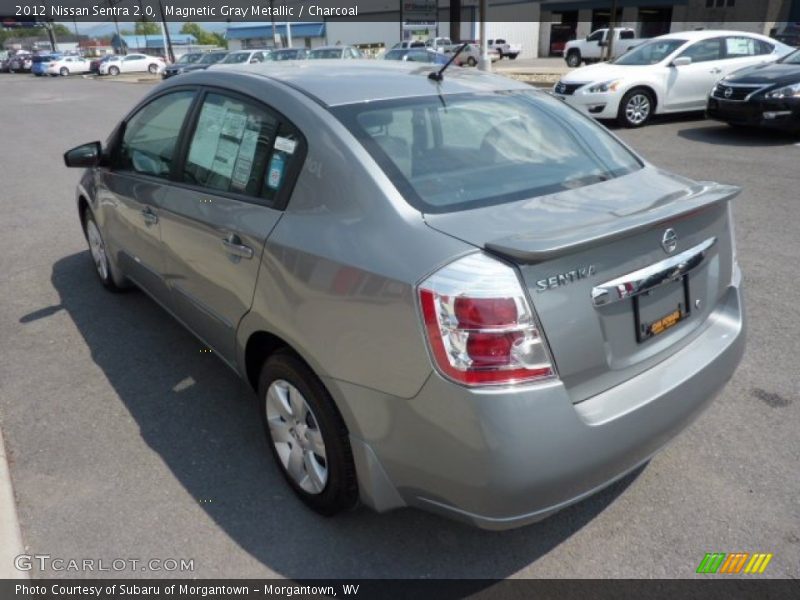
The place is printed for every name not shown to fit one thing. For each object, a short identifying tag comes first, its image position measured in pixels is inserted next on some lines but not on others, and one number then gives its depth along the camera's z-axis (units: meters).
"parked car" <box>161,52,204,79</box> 25.62
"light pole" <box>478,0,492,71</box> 20.19
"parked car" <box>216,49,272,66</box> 24.94
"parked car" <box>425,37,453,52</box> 33.81
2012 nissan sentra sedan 1.89
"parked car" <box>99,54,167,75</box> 41.50
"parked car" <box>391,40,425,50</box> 32.41
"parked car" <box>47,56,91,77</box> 42.53
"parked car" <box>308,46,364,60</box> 22.69
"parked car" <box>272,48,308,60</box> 23.20
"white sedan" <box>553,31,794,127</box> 11.01
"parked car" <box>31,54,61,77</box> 43.06
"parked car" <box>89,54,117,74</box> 41.34
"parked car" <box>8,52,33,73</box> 50.25
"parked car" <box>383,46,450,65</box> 20.15
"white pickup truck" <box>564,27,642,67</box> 32.59
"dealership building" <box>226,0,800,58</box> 38.56
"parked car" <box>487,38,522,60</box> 44.69
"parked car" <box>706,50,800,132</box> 9.20
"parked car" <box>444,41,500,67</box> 32.72
